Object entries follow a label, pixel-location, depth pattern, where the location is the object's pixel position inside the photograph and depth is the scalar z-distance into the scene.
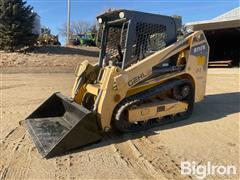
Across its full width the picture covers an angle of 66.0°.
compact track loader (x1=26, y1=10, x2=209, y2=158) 2.89
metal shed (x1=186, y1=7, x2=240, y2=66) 10.61
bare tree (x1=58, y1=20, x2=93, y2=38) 40.28
